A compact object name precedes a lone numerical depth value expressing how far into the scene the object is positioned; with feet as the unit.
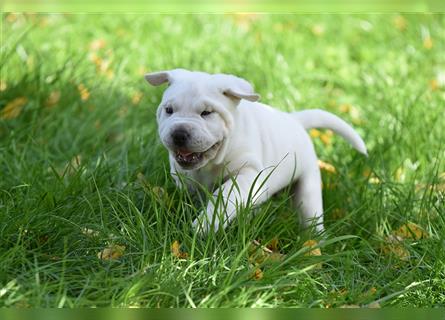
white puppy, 23.53
